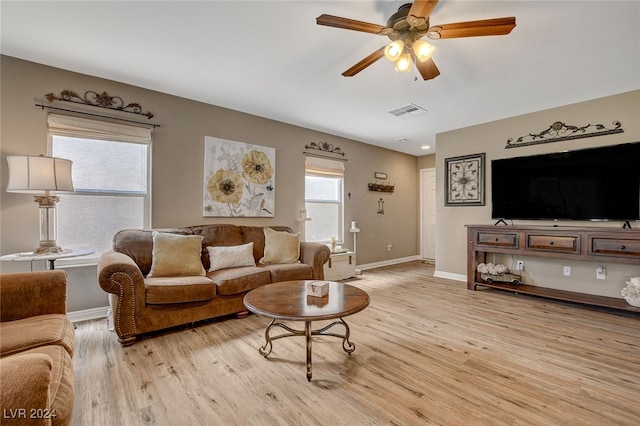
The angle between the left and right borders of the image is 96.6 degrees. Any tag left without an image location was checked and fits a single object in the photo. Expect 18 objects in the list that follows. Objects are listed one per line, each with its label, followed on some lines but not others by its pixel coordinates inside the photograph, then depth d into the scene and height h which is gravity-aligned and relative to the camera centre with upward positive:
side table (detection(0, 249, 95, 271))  2.24 -0.37
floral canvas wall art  3.69 +0.45
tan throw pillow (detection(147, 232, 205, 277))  2.76 -0.45
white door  6.55 +0.00
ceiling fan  1.68 +1.16
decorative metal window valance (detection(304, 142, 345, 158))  4.80 +1.12
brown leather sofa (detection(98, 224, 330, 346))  2.30 -0.65
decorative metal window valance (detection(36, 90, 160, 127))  2.80 +1.14
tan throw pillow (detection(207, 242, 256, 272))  3.20 -0.52
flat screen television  3.21 +0.36
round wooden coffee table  1.77 -0.63
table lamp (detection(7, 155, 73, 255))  2.27 +0.24
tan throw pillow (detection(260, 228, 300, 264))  3.58 -0.45
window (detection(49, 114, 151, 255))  2.83 +0.34
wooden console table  2.97 -0.39
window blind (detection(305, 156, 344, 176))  4.72 +0.80
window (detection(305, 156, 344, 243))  4.82 +0.24
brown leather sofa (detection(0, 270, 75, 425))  0.75 -0.55
